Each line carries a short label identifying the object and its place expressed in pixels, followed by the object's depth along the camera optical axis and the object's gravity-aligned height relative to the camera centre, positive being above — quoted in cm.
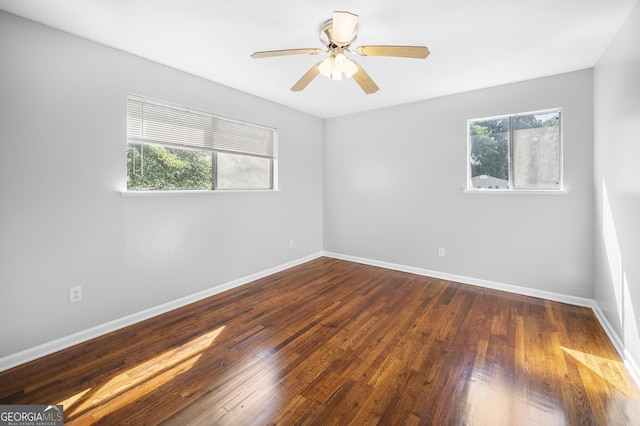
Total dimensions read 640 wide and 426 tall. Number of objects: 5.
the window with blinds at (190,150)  263 +67
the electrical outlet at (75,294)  223 -70
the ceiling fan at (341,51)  171 +110
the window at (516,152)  309 +69
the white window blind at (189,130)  261 +89
